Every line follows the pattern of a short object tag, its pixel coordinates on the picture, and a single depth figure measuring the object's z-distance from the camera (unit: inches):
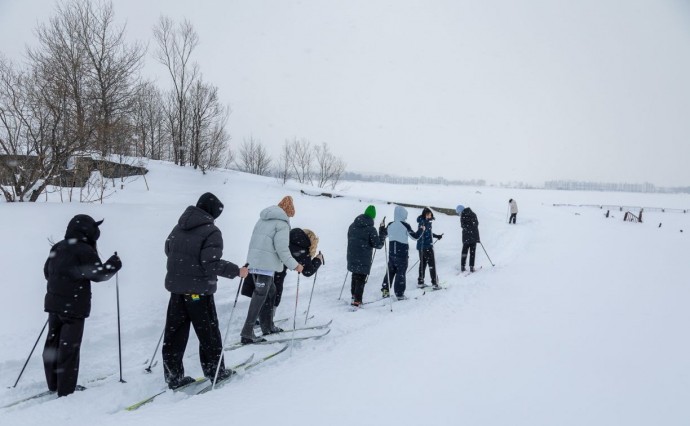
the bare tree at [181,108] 1125.1
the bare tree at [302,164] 1823.3
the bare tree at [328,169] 1796.3
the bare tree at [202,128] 1193.3
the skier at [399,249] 280.7
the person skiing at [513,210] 867.4
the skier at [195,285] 138.9
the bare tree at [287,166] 1817.7
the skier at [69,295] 131.9
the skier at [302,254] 222.1
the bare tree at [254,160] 2247.8
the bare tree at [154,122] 1628.9
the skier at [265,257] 183.5
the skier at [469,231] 373.1
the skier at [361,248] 256.8
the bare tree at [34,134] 379.6
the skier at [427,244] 311.0
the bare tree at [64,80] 402.6
